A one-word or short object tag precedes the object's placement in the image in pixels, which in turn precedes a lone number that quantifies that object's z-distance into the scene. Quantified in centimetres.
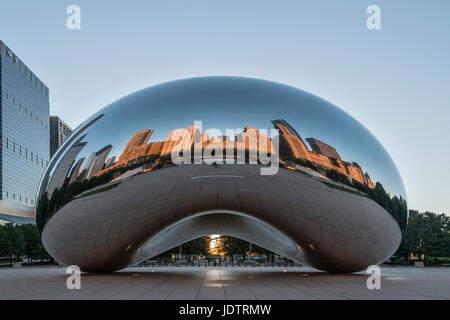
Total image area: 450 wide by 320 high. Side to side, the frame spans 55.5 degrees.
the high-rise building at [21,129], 12544
